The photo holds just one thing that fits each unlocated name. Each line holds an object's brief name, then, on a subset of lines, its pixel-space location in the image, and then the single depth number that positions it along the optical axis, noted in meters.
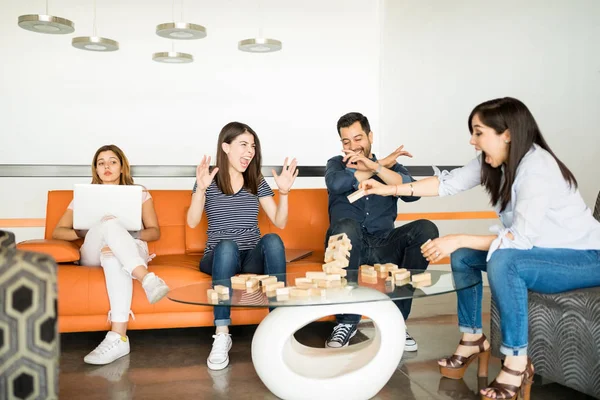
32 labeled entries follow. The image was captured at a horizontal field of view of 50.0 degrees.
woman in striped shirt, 2.93
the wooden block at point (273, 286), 2.05
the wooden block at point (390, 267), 2.30
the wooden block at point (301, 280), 2.11
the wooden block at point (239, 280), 2.17
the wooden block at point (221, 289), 2.04
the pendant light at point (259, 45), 4.66
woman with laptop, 2.65
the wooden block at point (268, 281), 2.10
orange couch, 2.80
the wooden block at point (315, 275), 2.15
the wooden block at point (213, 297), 1.98
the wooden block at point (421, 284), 2.13
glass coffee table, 2.10
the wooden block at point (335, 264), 2.29
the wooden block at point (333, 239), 2.48
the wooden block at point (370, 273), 2.27
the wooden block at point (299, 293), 1.96
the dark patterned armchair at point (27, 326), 1.33
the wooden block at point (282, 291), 1.97
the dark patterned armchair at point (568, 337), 2.04
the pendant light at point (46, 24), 3.91
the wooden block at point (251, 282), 2.14
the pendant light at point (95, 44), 4.51
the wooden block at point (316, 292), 1.98
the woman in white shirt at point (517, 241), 2.09
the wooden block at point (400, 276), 2.20
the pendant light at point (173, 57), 4.96
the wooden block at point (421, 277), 2.15
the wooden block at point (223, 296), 2.02
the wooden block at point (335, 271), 2.26
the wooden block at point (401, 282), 2.15
